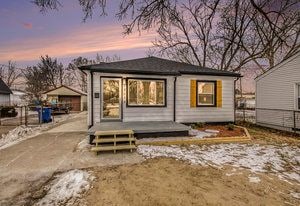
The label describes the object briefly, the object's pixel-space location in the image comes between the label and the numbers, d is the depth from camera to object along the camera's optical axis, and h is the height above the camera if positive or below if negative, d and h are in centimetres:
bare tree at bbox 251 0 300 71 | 609 +290
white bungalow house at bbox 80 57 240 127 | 973 +46
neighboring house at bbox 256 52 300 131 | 1127 +33
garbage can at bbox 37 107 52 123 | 1511 -87
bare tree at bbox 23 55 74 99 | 3958 +506
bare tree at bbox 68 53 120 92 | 4337 +762
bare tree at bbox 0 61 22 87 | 4886 +625
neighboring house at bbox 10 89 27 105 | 4199 +108
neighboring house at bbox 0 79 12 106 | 2643 +95
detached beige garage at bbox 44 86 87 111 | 2873 +74
